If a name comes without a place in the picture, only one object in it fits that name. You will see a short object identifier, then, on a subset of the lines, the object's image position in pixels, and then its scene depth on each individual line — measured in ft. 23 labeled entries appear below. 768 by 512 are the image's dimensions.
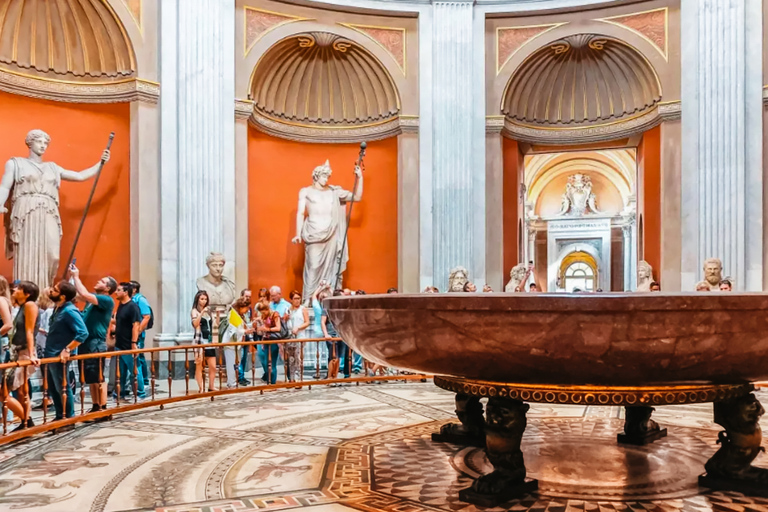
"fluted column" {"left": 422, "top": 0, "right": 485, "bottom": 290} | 36.96
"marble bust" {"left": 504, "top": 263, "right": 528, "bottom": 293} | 37.45
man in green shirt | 20.81
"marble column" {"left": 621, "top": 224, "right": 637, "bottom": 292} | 74.49
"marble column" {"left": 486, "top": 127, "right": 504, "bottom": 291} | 38.68
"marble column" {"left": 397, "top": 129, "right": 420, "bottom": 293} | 38.17
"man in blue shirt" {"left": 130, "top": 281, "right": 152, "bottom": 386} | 23.63
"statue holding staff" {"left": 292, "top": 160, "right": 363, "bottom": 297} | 36.58
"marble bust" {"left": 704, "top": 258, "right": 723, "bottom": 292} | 31.15
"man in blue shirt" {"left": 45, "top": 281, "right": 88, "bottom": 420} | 18.11
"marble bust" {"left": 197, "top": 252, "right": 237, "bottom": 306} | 29.86
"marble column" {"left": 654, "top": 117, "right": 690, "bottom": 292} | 35.53
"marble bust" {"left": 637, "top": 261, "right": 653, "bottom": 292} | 36.66
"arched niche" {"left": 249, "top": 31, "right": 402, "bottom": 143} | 37.86
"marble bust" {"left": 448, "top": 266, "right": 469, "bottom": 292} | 34.63
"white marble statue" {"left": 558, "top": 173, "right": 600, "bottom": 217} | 77.61
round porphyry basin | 8.33
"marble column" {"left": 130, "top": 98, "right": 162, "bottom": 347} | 31.53
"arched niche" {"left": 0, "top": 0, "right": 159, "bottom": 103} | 30.42
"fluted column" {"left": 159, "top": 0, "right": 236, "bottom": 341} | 31.48
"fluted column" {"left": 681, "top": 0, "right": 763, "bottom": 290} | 32.68
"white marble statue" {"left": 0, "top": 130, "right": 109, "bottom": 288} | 27.78
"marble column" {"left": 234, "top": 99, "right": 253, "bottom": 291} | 35.12
